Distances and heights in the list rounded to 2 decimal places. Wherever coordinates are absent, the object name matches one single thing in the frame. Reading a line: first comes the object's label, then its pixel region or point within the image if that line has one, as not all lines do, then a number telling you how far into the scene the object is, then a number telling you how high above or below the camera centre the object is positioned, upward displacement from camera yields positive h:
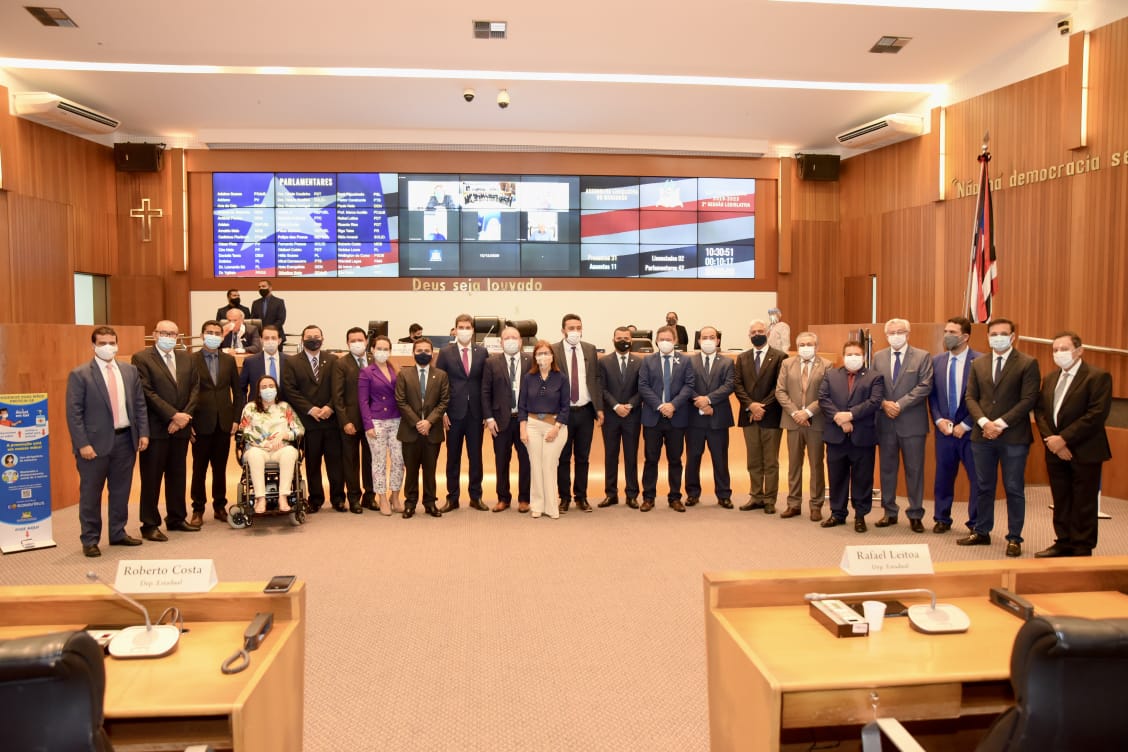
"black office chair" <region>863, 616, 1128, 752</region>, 1.35 -0.66
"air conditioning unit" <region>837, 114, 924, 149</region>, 11.52 +3.16
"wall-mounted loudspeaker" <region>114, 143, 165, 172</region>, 12.74 +3.05
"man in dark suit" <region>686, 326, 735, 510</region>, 6.79 -0.77
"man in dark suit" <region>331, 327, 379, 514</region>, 6.59 -0.77
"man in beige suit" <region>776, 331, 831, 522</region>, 6.43 -0.73
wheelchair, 6.01 -1.32
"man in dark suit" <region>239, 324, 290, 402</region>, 6.59 -0.29
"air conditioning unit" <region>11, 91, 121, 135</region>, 10.54 +3.25
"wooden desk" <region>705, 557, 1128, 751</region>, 1.72 -0.81
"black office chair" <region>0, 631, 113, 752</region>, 1.25 -0.61
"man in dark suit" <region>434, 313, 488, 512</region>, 6.71 -0.61
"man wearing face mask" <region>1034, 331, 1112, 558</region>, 4.92 -0.72
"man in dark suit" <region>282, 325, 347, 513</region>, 6.55 -0.58
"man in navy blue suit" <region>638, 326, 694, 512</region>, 6.74 -0.67
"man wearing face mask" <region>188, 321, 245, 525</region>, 6.21 -0.68
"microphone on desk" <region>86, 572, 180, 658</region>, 1.87 -0.78
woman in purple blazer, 6.58 -0.74
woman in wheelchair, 5.98 -0.83
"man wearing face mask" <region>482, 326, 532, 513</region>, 6.67 -0.65
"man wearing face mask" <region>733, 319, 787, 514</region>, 6.71 -0.74
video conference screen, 12.95 +1.90
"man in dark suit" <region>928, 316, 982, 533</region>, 5.88 -0.63
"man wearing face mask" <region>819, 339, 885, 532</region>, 5.99 -0.77
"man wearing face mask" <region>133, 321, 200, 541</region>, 5.80 -0.62
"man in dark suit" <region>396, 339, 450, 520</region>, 6.52 -0.70
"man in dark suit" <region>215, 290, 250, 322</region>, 9.82 +0.45
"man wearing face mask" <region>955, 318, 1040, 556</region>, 5.34 -0.65
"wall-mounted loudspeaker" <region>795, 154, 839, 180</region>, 13.76 +3.01
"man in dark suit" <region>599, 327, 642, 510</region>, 6.84 -0.64
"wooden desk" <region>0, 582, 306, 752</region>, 1.64 -0.80
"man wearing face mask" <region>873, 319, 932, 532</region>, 5.95 -0.65
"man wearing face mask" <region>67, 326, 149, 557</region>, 5.25 -0.66
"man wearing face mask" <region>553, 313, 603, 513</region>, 6.76 -0.61
